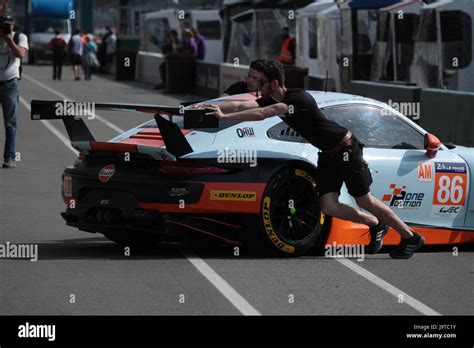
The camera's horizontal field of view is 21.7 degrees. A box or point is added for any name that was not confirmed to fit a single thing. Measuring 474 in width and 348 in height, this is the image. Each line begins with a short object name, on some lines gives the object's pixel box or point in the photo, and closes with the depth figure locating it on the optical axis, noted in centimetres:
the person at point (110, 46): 4919
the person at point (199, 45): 3628
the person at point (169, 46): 4000
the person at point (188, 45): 3616
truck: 5909
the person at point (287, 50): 3388
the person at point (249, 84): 977
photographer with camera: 1600
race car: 961
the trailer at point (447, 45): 2666
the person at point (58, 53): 4362
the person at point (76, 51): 4319
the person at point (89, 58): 4406
